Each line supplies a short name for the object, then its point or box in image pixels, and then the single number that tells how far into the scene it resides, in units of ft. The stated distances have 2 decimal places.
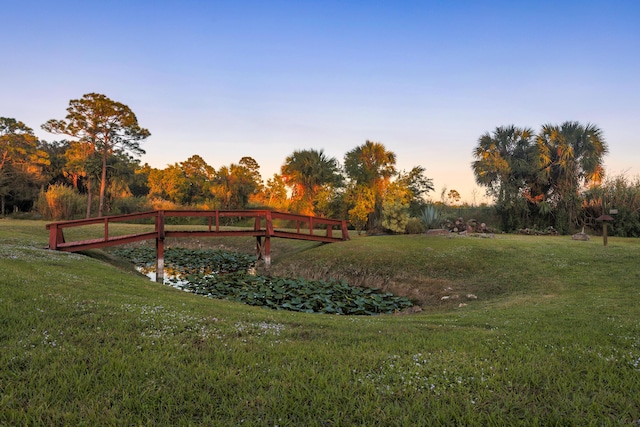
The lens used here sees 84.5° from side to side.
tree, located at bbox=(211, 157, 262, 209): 124.57
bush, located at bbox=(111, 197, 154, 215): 117.80
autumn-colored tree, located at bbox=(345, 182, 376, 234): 79.25
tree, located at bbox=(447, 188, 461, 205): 140.77
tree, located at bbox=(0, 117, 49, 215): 115.44
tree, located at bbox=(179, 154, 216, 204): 153.51
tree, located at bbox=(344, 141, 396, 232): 98.12
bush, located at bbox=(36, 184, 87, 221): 100.53
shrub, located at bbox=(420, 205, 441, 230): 77.75
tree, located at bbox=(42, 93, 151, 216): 107.04
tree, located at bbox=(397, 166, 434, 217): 98.78
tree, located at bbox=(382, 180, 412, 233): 72.18
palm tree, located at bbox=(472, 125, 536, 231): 93.81
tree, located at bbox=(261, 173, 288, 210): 118.62
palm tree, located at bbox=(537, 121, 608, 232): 91.04
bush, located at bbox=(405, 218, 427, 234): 75.46
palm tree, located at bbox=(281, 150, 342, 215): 109.09
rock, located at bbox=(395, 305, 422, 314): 32.81
